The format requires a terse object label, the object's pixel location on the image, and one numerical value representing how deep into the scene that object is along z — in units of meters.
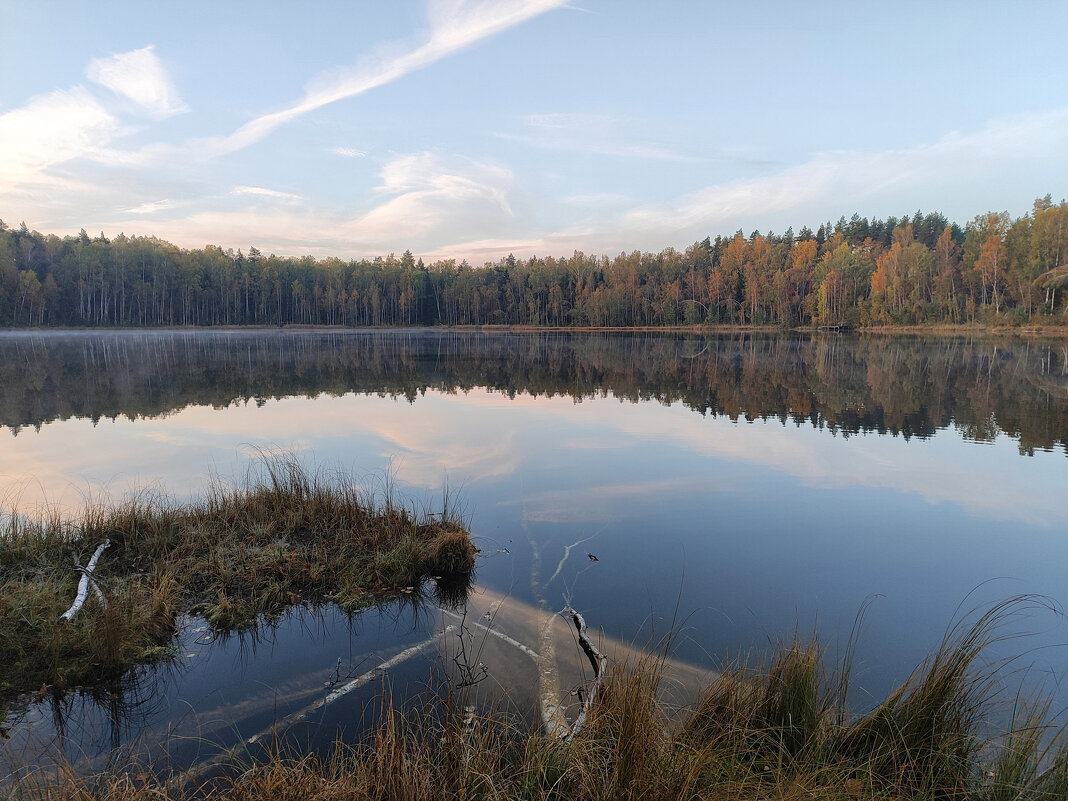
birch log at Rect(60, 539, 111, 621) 4.72
